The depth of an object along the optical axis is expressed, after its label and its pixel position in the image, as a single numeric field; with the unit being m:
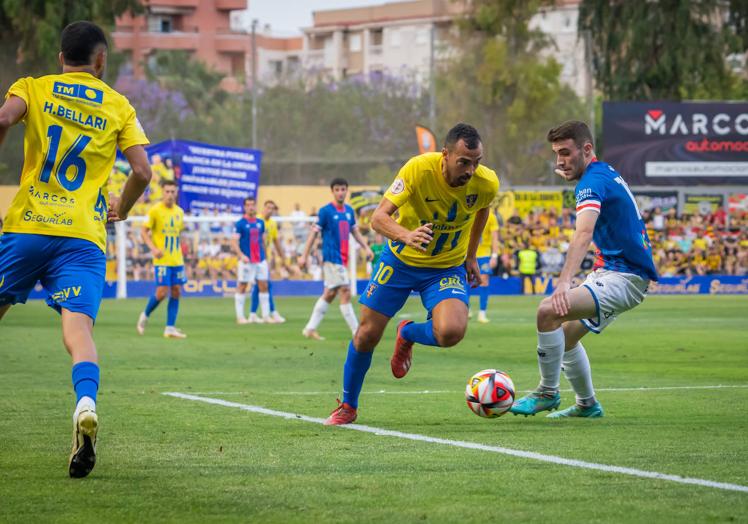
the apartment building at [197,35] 95.62
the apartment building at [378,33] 102.50
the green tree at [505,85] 56.91
